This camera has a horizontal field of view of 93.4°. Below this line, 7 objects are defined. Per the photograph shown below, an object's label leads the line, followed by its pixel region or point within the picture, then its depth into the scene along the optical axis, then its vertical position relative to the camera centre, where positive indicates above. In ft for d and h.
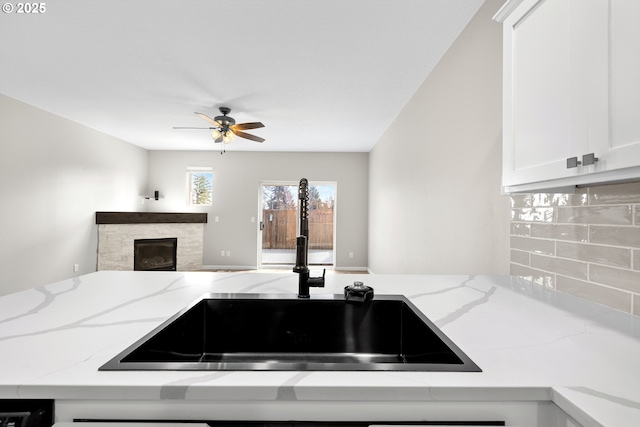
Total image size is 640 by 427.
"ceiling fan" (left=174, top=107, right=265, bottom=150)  13.07 +4.00
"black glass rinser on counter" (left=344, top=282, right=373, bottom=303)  3.34 -0.83
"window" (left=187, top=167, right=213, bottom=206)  22.38 +2.29
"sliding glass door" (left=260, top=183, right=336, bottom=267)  22.36 -0.06
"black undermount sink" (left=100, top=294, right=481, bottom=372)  3.21 -1.21
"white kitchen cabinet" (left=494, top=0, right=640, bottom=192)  2.30 +1.21
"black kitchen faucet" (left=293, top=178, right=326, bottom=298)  3.42 -0.40
